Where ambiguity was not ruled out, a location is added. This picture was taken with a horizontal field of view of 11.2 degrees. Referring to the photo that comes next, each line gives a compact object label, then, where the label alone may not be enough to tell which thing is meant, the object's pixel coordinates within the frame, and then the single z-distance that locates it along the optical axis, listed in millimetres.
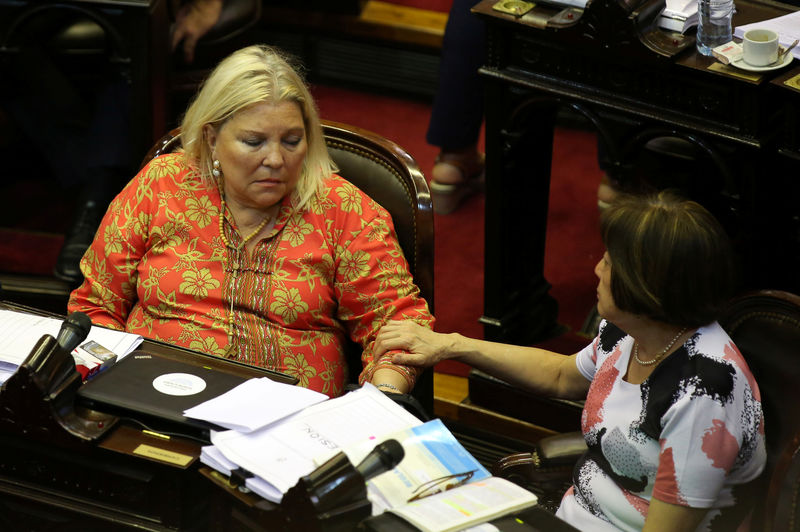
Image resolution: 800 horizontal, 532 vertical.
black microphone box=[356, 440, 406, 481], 7922
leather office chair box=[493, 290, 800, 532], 8193
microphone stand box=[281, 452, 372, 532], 7899
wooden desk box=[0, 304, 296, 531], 8094
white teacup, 8796
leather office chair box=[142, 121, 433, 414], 8731
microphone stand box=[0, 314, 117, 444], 8116
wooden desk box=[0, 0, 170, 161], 9706
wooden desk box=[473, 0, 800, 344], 8861
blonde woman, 8682
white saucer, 8798
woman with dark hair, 8101
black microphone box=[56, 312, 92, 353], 8165
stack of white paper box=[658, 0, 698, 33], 8990
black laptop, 8133
